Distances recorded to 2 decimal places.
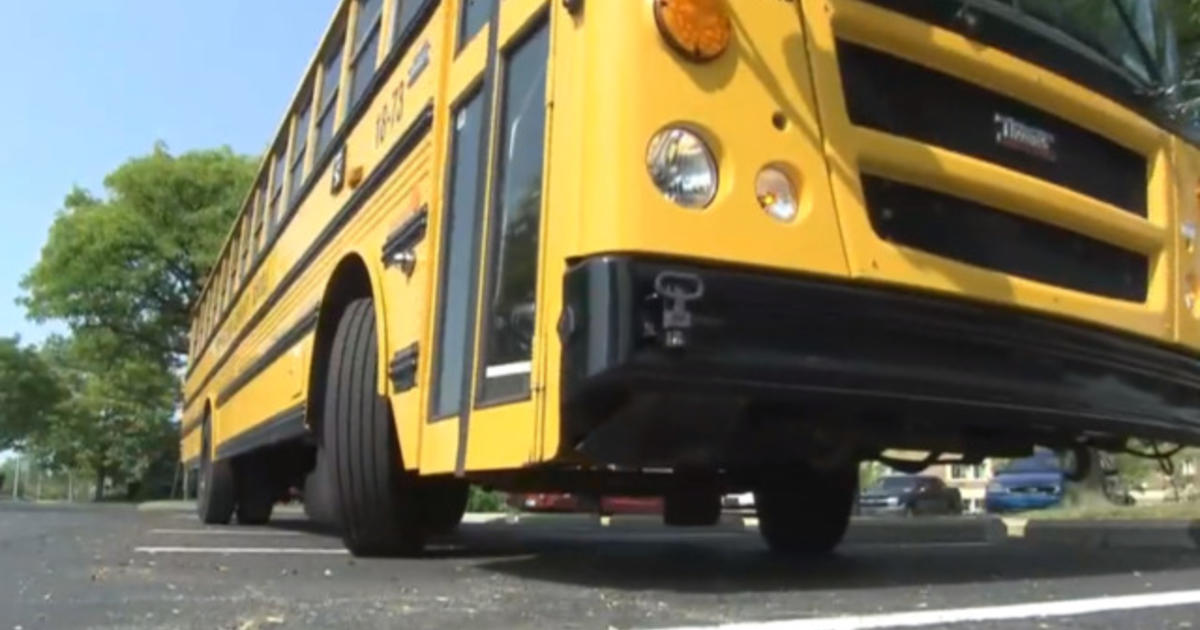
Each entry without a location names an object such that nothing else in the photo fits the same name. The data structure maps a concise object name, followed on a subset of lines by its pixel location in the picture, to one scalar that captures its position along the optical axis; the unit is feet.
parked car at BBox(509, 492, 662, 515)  47.12
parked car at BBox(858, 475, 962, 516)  100.12
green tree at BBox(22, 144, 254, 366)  130.41
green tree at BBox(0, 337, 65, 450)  172.86
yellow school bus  11.37
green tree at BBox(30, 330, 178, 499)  130.93
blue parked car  101.19
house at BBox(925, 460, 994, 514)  172.52
